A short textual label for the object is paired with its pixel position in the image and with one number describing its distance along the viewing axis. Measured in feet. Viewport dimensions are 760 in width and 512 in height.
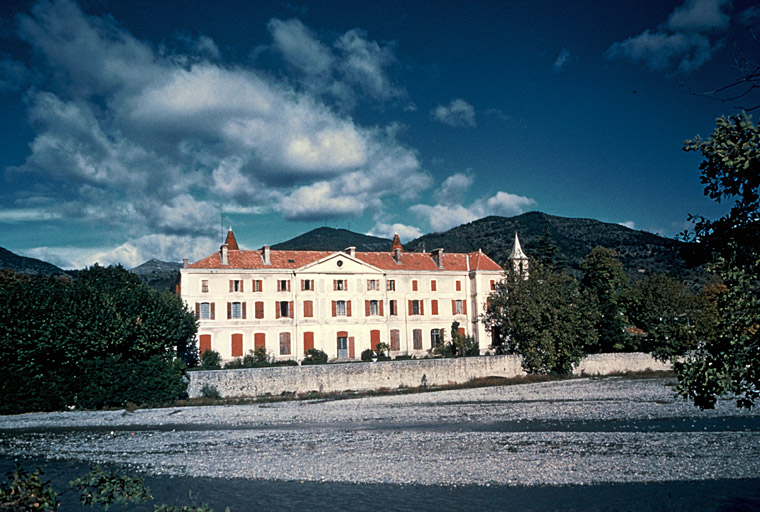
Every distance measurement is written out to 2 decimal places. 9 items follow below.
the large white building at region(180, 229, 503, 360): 153.48
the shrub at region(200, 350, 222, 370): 139.74
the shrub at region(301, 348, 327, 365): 151.66
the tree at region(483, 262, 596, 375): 140.56
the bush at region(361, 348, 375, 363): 156.15
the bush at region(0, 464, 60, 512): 23.44
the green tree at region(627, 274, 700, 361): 149.69
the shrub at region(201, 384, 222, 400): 119.45
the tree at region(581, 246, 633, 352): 157.58
